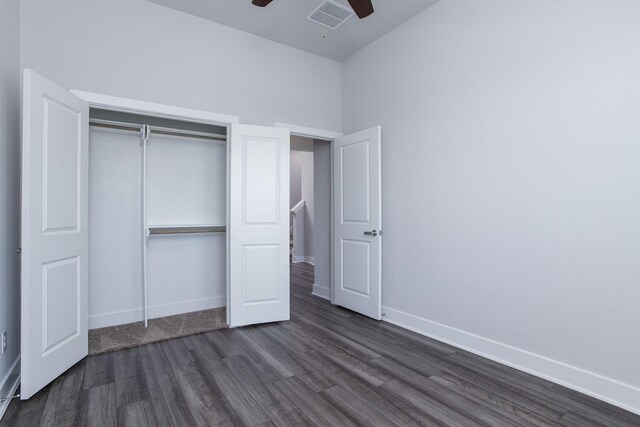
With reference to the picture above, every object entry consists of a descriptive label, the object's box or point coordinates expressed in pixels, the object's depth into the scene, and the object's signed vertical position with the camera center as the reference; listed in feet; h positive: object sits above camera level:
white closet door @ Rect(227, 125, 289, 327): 11.32 -0.27
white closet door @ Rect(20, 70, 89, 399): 6.89 -0.28
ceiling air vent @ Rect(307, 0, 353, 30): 10.39 +6.72
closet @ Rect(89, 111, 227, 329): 11.19 -0.07
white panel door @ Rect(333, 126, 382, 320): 11.91 -0.17
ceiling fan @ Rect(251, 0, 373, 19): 7.71 +5.08
